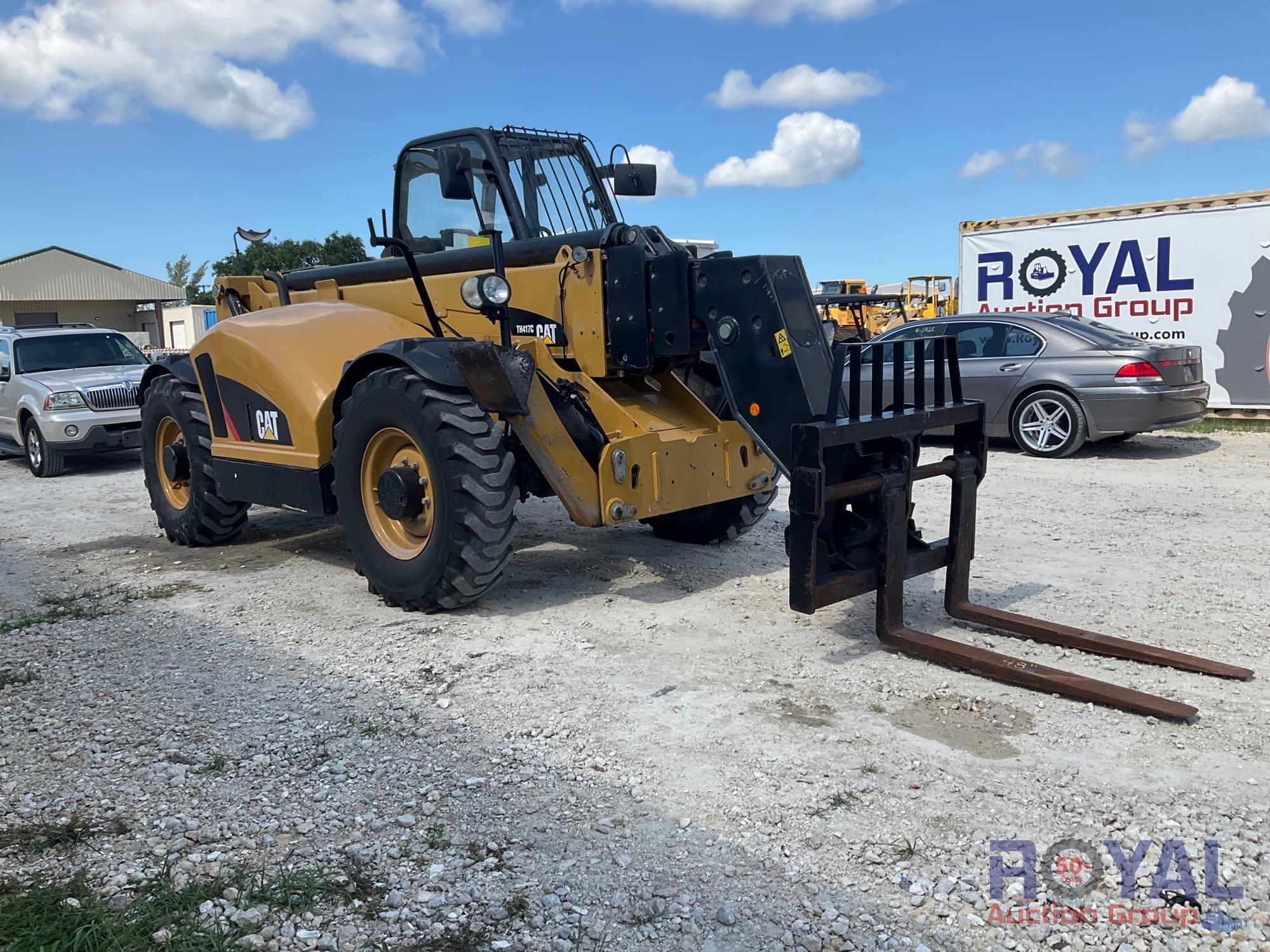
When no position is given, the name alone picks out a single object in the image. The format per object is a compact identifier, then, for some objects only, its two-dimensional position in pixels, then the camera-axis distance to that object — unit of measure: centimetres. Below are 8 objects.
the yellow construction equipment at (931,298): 2925
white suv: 1218
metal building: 4253
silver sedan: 1084
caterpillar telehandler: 479
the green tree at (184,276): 8131
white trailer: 1386
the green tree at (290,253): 3999
